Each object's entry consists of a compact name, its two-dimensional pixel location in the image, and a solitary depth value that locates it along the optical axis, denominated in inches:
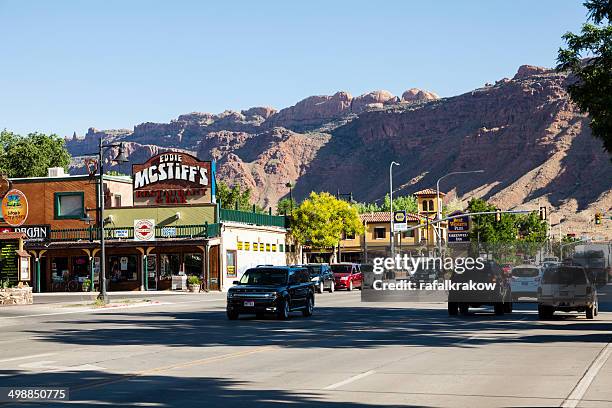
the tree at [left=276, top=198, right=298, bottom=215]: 5514.3
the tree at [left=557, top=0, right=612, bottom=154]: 1080.8
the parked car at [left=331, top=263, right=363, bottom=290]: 2677.2
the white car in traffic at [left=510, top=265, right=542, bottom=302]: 1776.8
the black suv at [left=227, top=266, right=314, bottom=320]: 1261.1
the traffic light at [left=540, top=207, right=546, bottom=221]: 2917.3
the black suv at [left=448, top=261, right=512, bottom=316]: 1342.3
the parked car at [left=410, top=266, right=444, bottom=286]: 2536.9
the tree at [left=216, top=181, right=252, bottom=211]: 5182.1
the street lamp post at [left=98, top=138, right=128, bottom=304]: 1750.7
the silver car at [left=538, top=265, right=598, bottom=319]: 1261.1
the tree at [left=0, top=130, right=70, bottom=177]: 4421.8
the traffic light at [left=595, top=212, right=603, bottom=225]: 3203.2
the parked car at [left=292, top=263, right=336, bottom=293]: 2427.8
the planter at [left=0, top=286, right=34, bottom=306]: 1840.6
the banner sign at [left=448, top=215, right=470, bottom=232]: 3823.8
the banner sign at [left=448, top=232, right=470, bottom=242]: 3688.5
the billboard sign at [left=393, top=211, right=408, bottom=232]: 3093.0
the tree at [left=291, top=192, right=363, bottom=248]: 3506.4
